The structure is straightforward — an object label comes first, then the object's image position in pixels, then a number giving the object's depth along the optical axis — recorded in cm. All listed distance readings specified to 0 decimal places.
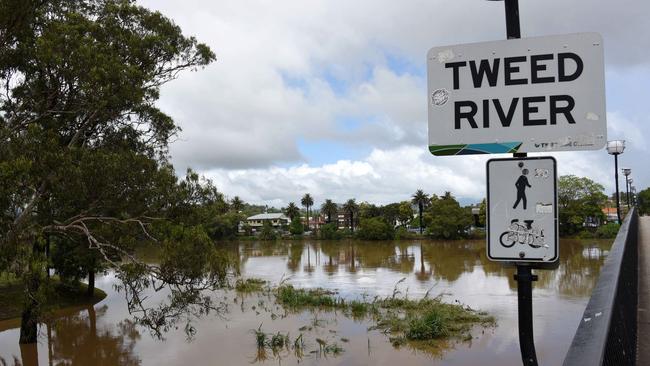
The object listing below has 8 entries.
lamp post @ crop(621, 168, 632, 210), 2189
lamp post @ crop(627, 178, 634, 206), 2912
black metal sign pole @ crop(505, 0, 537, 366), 167
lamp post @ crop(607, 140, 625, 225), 1395
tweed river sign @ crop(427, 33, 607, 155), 170
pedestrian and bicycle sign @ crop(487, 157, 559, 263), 166
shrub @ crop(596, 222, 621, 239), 4915
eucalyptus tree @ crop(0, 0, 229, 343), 971
